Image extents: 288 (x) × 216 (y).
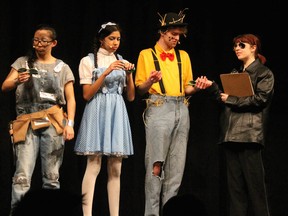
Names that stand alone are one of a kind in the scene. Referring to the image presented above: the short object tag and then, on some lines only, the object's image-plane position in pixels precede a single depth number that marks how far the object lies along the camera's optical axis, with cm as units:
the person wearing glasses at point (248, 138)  796
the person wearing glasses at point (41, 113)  762
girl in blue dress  802
